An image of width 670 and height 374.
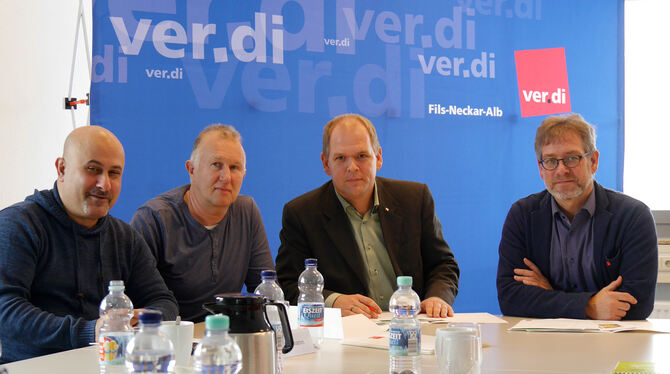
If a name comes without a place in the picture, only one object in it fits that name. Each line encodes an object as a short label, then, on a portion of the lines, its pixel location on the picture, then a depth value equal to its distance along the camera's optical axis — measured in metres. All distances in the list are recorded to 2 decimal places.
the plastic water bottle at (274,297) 1.60
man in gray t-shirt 2.97
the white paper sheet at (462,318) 2.51
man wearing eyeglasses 2.68
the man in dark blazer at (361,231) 3.01
